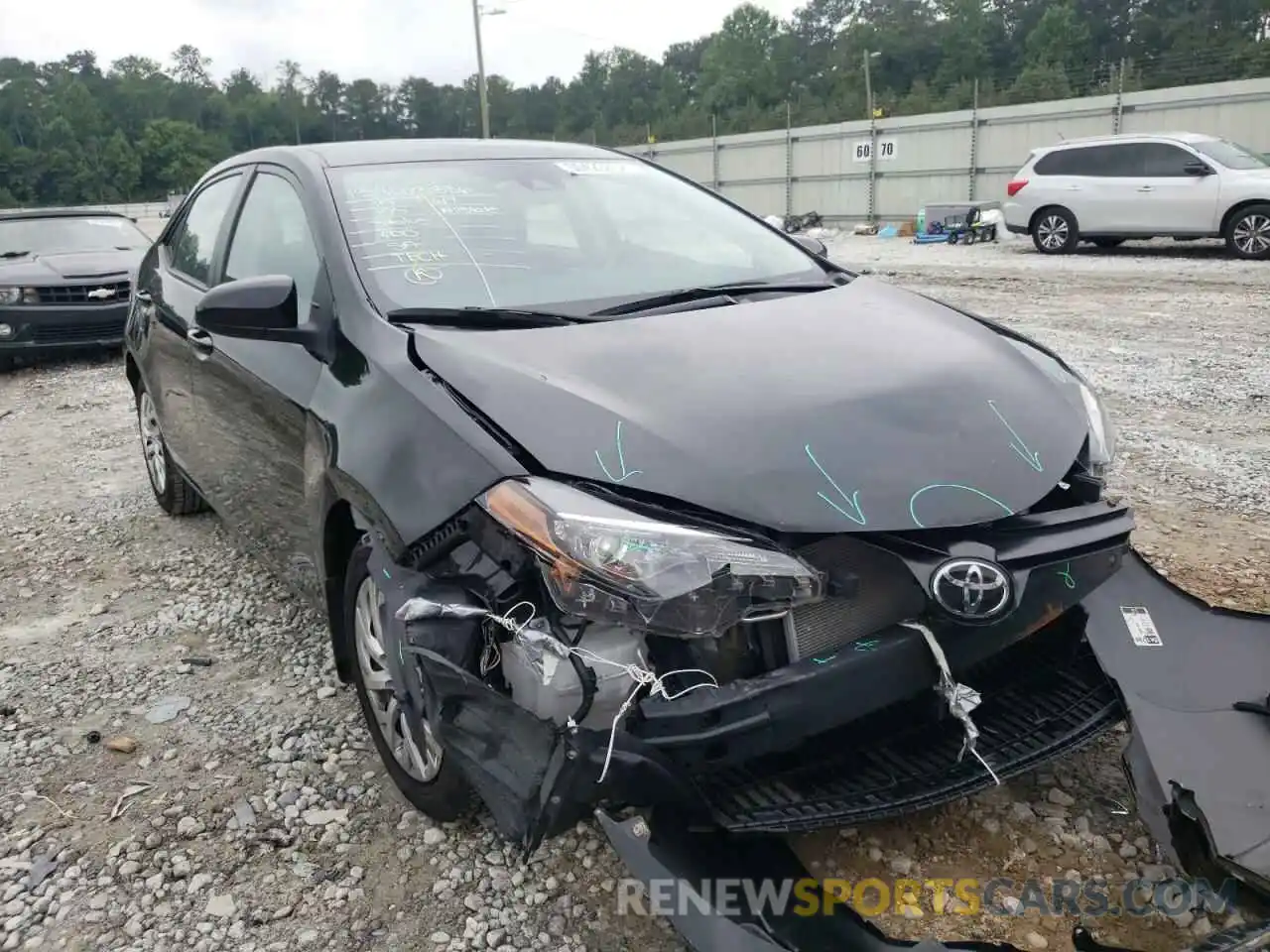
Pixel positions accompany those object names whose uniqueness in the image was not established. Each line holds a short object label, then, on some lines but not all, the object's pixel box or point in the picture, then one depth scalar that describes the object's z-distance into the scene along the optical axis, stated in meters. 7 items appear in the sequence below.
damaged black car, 1.80
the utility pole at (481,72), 31.78
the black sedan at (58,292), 8.99
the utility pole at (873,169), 23.72
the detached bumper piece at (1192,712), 1.95
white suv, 13.23
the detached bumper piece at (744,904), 1.72
